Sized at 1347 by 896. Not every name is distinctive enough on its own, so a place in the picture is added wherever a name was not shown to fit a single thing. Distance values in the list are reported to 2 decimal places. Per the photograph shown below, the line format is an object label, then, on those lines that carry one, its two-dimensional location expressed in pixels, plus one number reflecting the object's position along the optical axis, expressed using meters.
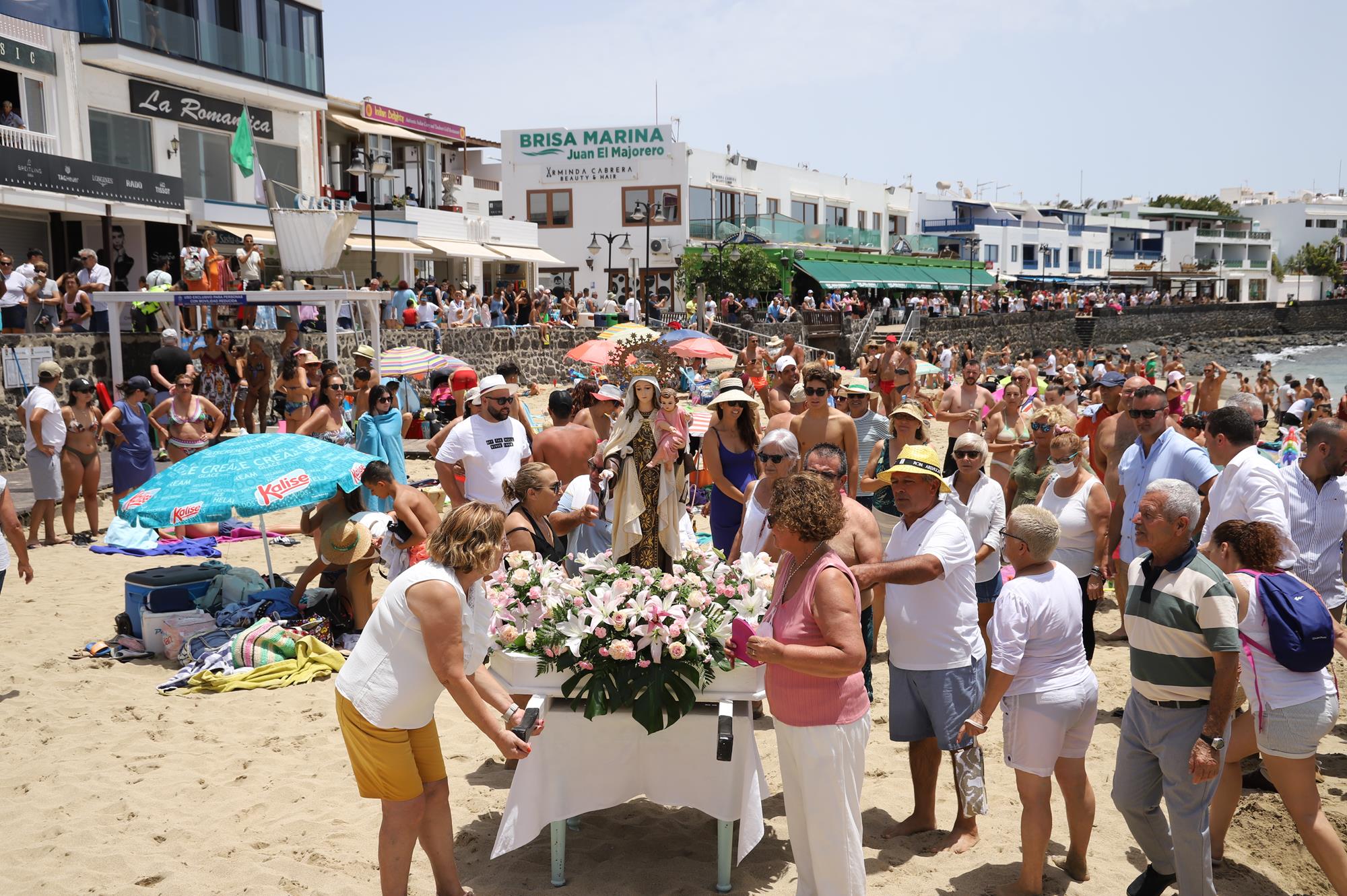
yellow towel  6.32
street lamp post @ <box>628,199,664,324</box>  40.06
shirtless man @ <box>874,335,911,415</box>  11.24
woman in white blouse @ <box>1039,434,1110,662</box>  5.85
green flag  21.02
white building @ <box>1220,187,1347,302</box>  92.38
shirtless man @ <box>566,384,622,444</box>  7.96
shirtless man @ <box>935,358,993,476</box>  10.41
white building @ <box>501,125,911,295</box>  42.72
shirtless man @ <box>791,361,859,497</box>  6.89
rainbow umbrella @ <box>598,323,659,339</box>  17.64
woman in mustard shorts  3.48
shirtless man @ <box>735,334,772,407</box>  15.10
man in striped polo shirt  3.50
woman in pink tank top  3.39
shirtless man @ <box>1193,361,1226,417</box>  13.38
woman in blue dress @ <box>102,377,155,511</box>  10.26
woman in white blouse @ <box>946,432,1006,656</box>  5.36
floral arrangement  3.91
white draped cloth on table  3.99
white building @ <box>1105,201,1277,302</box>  82.12
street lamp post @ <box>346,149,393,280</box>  17.95
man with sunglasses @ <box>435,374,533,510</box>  6.89
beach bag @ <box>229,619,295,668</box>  6.52
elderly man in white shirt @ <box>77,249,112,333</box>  15.59
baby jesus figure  5.31
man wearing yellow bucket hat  4.18
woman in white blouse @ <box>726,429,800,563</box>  5.17
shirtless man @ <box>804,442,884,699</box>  4.14
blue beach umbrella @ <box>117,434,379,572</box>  6.37
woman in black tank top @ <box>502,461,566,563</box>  5.05
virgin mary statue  5.24
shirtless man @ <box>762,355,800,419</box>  10.02
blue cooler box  6.94
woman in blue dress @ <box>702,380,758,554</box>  6.39
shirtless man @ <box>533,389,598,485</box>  6.77
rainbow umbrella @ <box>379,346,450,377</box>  16.31
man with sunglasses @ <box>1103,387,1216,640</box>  5.96
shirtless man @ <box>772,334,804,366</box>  18.39
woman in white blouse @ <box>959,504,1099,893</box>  3.88
